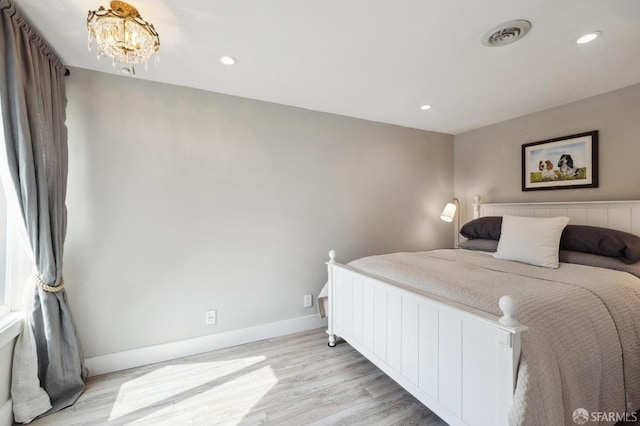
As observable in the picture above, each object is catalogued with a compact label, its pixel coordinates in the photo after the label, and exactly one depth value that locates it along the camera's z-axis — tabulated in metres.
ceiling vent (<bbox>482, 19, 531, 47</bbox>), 1.54
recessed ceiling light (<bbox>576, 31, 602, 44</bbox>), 1.62
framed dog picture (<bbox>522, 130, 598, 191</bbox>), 2.55
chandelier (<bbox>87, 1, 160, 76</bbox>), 1.36
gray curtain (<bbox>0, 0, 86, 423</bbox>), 1.45
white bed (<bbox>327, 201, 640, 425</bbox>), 1.10
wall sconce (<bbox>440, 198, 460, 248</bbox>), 3.30
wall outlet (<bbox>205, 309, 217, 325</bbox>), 2.37
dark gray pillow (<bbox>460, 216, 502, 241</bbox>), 2.74
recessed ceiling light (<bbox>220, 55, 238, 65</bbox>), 1.88
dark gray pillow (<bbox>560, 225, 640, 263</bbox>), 1.92
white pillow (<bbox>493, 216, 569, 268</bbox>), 2.08
